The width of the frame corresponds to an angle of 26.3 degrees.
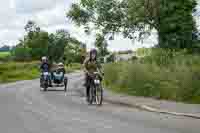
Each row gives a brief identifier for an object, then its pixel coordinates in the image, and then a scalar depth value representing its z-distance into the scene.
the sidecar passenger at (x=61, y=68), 22.92
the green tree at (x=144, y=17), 35.78
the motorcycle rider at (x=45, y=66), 22.73
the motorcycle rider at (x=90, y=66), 14.31
